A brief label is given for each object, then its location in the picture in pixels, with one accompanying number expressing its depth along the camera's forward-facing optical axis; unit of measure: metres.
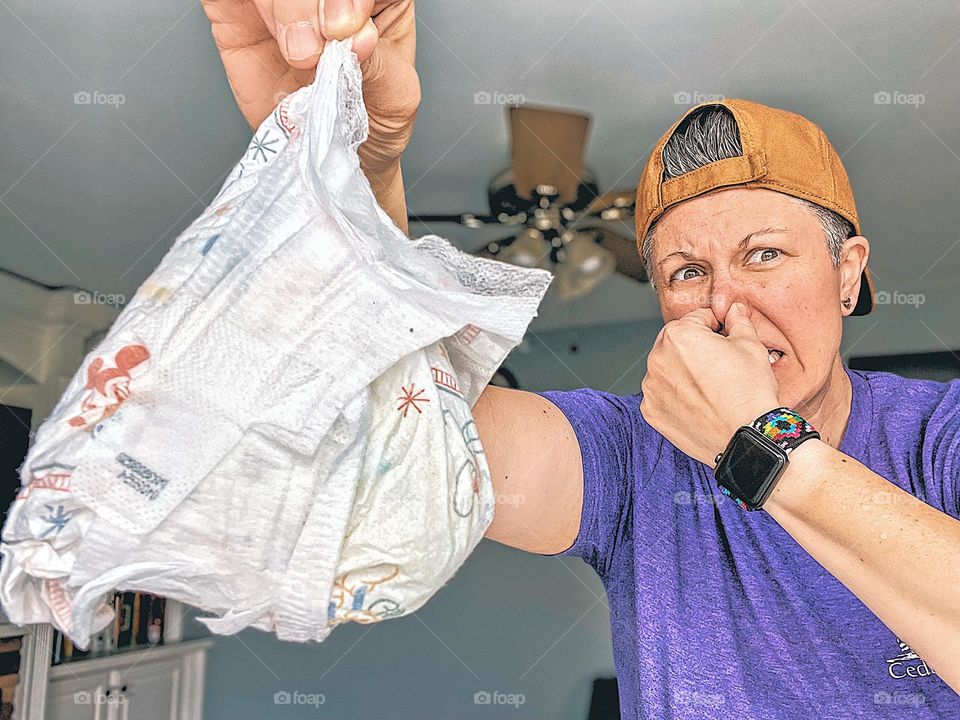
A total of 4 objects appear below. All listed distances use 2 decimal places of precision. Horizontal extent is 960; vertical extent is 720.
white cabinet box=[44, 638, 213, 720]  3.45
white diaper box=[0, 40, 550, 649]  0.58
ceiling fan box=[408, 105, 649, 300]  2.98
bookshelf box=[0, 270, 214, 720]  3.23
